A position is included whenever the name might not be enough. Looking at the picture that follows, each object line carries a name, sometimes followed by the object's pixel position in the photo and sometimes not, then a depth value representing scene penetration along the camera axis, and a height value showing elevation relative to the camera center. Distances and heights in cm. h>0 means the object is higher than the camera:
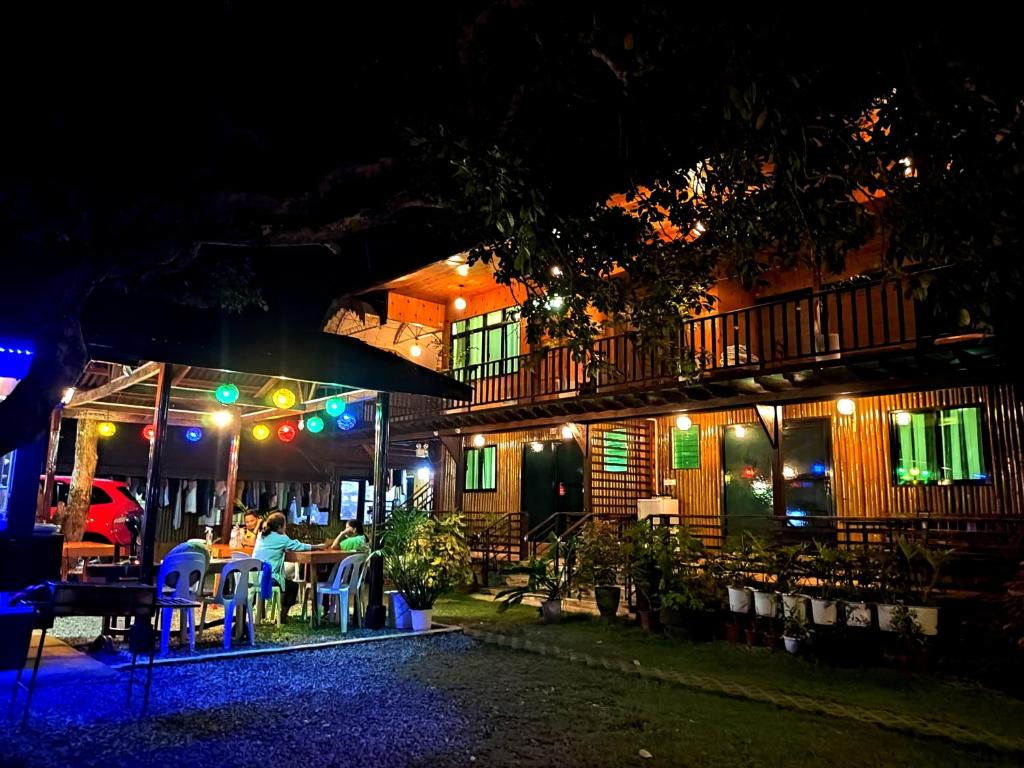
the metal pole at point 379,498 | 921 +2
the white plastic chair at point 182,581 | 751 -93
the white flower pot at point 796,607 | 819 -118
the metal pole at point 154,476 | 742 +22
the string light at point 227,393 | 1076 +159
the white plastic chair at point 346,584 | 901 -112
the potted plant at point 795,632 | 813 -148
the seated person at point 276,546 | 931 -66
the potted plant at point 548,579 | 1083 -123
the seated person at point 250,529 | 1201 -59
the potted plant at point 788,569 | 852 -78
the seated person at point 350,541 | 1057 -66
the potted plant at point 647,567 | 975 -91
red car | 1652 -42
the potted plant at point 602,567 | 1077 -100
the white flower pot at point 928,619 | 745 -119
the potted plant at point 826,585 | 797 -93
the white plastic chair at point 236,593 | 782 -109
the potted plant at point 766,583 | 857 -99
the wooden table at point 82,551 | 1123 -93
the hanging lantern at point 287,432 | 1452 +137
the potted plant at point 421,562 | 913 -82
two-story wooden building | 1060 +168
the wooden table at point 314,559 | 937 -82
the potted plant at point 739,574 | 893 -91
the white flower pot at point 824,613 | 795 -121
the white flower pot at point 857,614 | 774 -119
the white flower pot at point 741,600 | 892 -121
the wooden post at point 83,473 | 1334 +41
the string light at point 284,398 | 1159 +166
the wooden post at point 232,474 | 1329 +43
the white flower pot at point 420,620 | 916 -158
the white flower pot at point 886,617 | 767 -120
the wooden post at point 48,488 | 1268 +10
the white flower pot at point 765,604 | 856 -121
